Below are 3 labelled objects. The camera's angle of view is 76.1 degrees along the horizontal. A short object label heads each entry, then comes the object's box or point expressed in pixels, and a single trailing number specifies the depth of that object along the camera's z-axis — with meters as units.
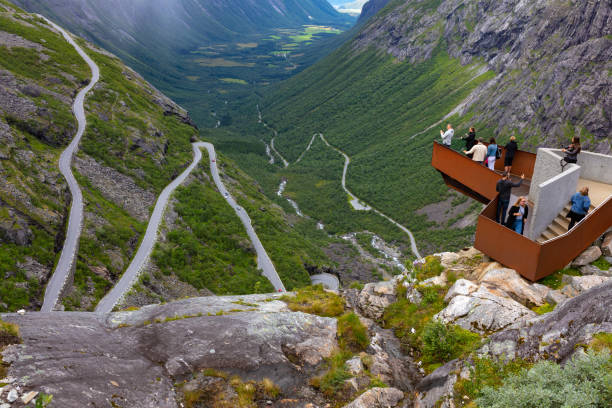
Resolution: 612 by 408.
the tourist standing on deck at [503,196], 14.90
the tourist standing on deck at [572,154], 16.33
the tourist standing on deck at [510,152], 19.02
